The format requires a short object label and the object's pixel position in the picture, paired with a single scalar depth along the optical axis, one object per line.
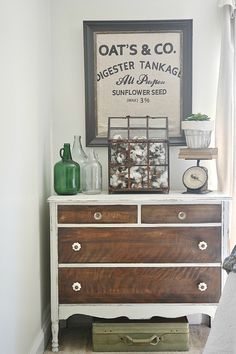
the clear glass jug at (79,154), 3.46
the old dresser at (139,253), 3.09
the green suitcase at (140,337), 3.14
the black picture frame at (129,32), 3.50
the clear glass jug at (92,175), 3.40
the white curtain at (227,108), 3.41
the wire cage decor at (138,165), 3.25
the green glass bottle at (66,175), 3.23
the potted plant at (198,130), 3.26
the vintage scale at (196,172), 3.23
